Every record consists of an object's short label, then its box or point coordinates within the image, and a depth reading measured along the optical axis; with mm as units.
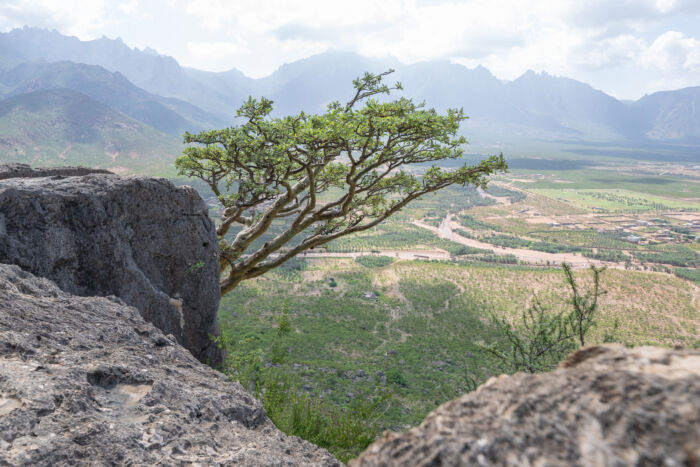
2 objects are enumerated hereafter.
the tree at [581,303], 7852
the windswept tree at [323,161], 8469
